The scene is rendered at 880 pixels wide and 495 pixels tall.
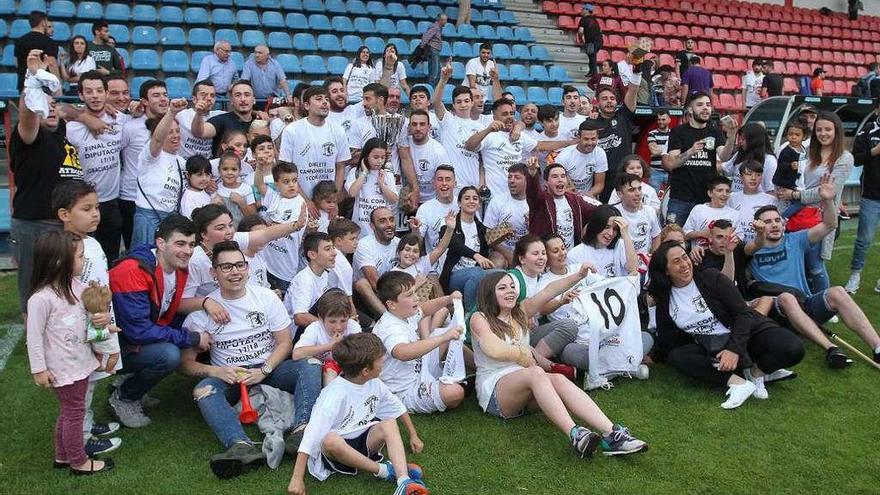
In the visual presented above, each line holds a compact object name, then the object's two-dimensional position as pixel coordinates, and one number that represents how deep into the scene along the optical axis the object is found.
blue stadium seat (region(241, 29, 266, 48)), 13.17
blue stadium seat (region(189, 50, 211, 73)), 12.34
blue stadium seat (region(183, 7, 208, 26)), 13.32
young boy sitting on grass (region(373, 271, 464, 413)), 4.62
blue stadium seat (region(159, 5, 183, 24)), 13.16
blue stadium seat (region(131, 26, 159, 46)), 12.34
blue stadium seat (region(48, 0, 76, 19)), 12.30
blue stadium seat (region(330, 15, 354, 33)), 14.59
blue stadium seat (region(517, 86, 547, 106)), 13.97
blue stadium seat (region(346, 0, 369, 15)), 15.49
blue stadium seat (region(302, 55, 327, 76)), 13.00
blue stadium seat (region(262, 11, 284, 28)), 13.93
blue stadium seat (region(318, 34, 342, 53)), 13.85
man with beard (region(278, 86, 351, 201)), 6.29
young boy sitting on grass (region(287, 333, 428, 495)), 3.64
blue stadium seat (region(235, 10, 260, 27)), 13.71
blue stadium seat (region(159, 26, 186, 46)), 12.59
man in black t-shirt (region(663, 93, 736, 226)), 7.27
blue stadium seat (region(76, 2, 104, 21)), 12.52
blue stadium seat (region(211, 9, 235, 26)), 13.53
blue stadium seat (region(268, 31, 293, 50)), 13.48
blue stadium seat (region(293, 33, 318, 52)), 13.70
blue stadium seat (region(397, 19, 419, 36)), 15.09
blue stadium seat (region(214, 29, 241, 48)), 12.95
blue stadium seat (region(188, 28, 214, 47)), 12.77
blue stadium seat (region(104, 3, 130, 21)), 12.76
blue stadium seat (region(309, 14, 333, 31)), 14.41
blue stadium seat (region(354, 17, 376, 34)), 14.72
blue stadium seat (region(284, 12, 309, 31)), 14.19
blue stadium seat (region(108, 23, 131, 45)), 12.23
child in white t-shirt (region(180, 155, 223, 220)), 5.48
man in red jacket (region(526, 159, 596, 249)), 6.36
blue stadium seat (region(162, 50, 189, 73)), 11.98
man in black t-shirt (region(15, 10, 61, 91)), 8.50
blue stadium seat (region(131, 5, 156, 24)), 12.94
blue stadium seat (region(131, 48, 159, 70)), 11.79
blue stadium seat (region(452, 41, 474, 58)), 15.02
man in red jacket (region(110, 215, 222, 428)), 4.26
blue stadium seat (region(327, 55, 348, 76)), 13.23
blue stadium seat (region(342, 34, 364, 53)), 14.08
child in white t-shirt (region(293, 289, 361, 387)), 4.45
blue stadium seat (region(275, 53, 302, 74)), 12.76
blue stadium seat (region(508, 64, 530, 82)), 14.73
